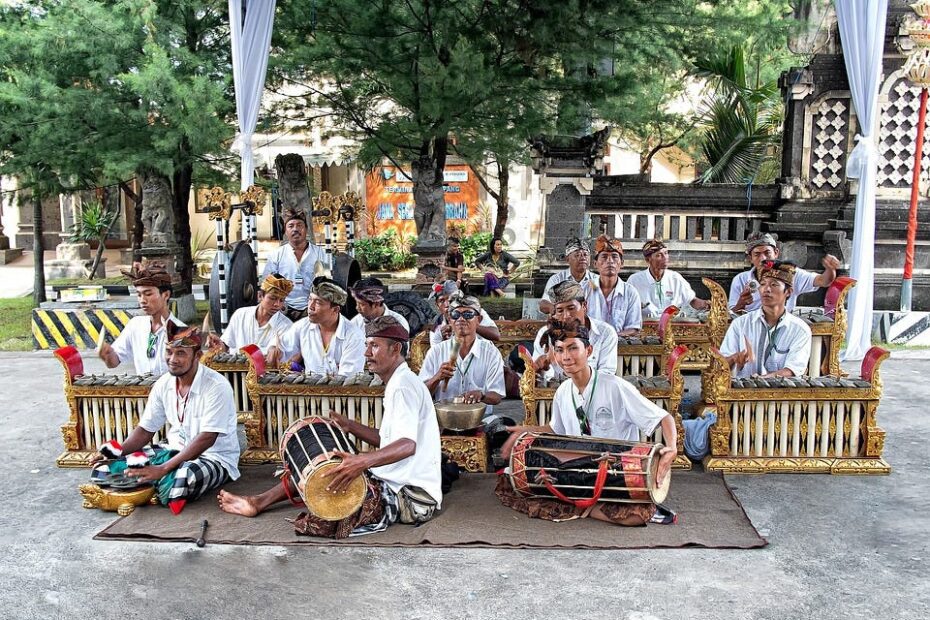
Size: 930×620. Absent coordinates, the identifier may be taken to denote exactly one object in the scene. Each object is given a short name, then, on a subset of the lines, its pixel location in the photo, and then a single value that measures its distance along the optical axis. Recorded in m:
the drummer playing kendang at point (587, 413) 5.38
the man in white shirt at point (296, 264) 9.05
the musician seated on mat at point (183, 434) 5.64
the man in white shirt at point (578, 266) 8.34
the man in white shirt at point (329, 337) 6.98
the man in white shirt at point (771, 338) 6.86
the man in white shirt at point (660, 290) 9.21
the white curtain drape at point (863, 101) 9.20
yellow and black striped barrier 11.73
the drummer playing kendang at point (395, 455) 5.13
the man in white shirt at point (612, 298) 8.37
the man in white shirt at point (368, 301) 7.46
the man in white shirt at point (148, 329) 6.69
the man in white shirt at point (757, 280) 8.77
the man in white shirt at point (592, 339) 6.59
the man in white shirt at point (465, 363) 6.65
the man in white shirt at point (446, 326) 7.13
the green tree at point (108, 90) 10.52
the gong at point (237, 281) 9.22
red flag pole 11.12
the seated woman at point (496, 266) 15.61
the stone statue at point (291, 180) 11.14
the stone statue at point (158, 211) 14.02
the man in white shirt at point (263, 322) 7.68
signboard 23.94
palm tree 14.45
